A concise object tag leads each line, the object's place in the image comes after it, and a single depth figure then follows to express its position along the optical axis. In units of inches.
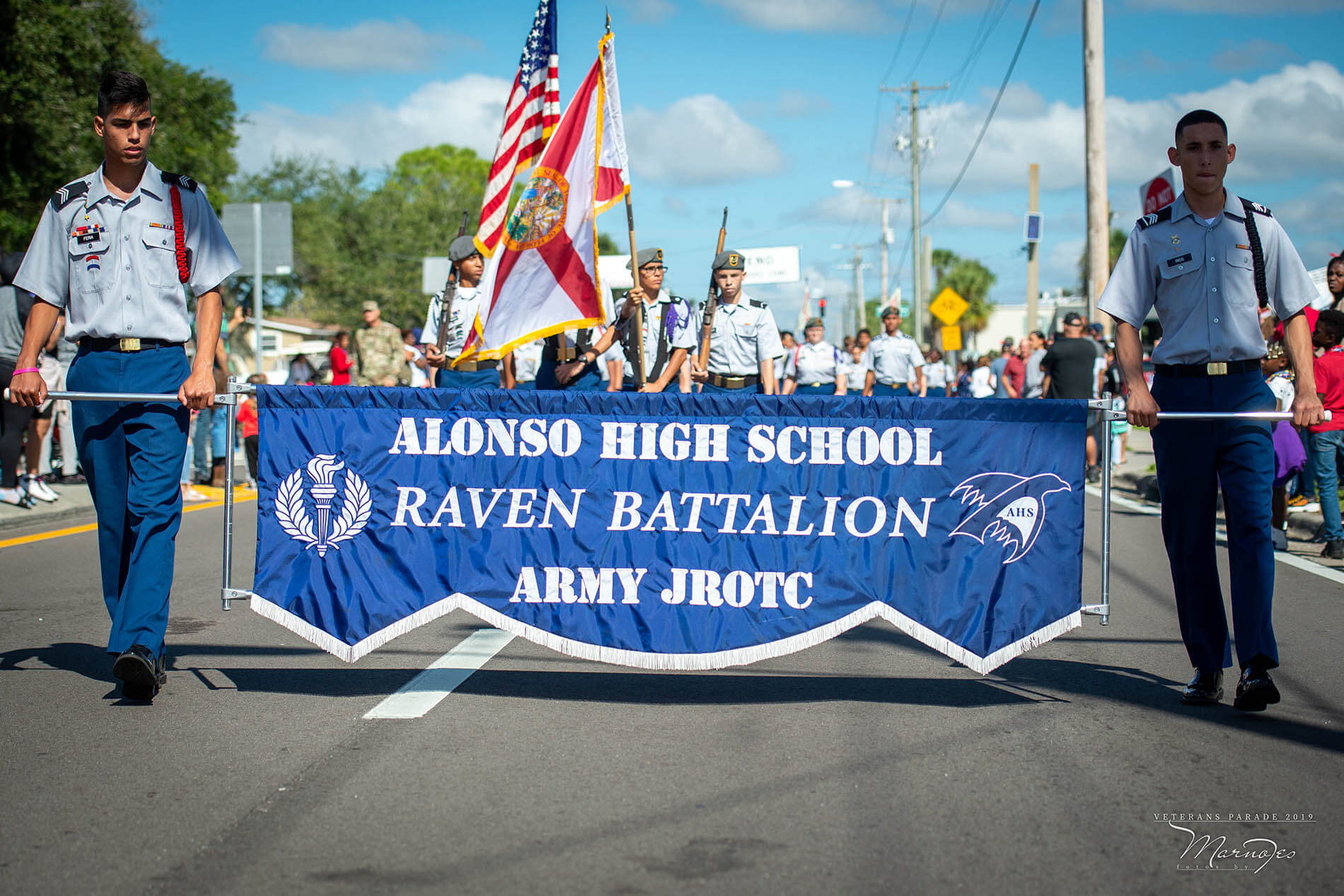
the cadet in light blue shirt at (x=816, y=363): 756.0
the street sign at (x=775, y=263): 2448.3
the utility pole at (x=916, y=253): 1754.4
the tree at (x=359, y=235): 2503.7
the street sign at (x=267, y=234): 850.1
